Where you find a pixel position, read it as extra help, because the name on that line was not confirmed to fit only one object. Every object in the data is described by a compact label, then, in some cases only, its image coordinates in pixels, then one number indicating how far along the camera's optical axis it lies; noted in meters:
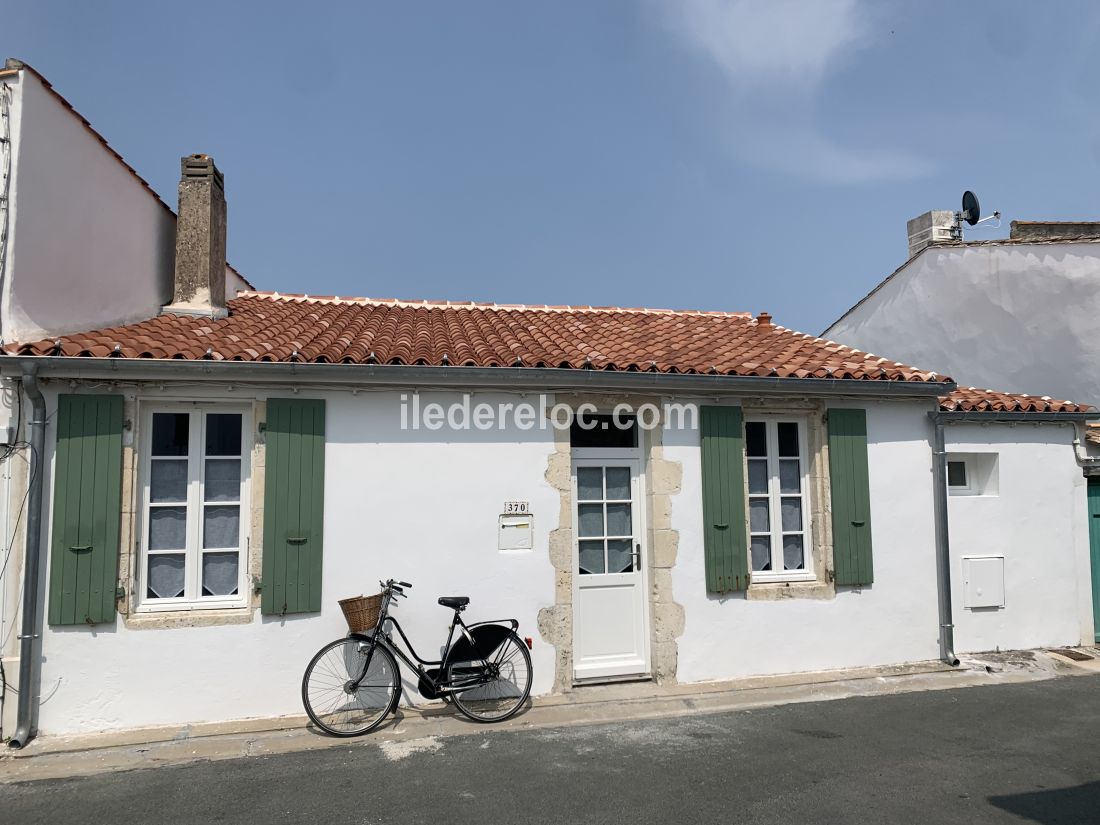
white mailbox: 6.17
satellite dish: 13.02
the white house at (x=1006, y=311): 10.31
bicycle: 5.52
